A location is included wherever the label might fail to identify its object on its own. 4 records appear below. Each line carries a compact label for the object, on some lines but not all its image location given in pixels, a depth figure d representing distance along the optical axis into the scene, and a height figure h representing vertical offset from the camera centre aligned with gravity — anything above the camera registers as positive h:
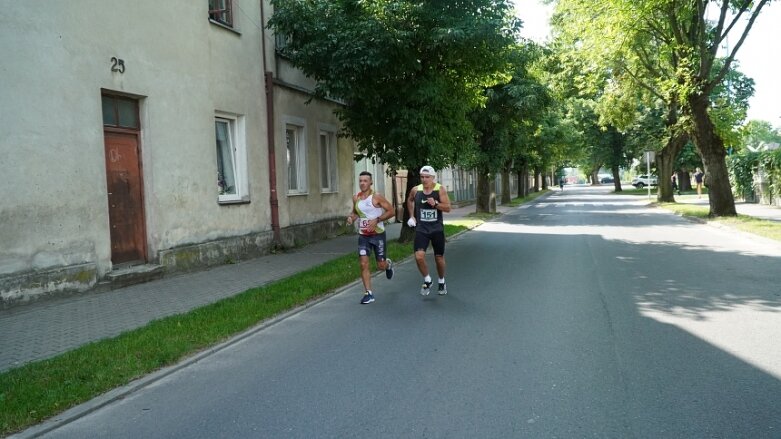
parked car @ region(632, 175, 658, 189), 75.69 -0.06
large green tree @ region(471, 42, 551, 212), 23.05 +2.82
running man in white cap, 8.53 -0.44
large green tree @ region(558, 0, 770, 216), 18.52 +4.29
